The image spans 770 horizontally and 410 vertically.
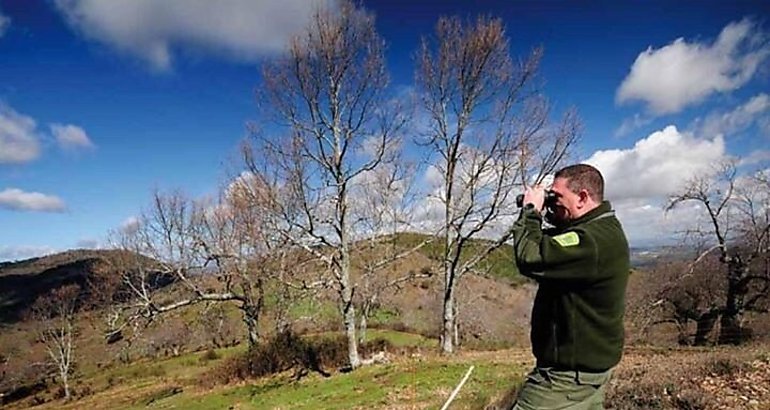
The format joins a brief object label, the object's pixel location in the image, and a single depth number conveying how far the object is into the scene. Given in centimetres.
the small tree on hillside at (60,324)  4822
